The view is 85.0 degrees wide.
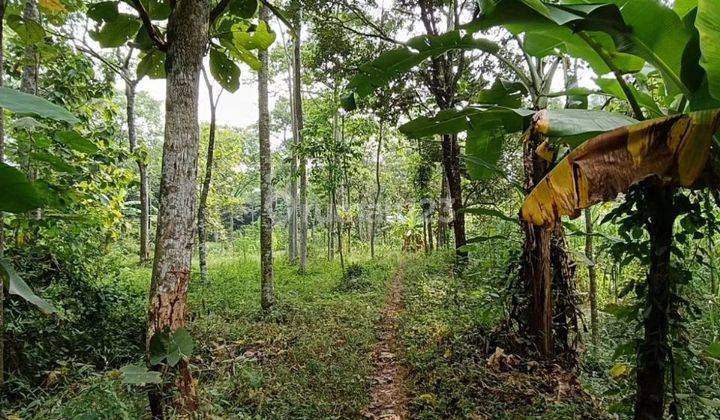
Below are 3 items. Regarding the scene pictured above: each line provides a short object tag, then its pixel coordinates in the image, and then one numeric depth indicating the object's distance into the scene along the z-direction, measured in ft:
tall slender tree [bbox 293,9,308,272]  35.27
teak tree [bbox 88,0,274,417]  8.24
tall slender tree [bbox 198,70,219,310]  27.71
